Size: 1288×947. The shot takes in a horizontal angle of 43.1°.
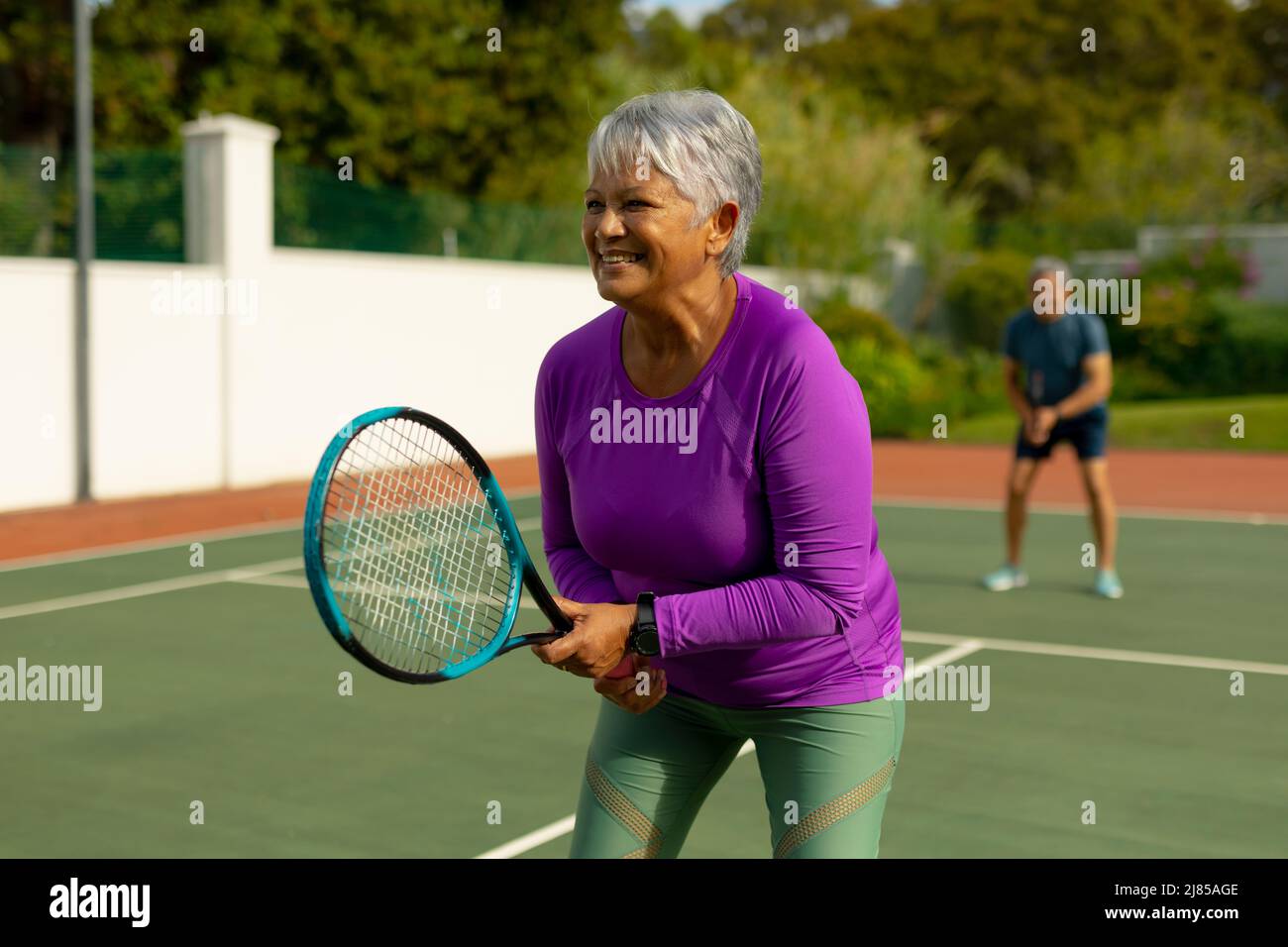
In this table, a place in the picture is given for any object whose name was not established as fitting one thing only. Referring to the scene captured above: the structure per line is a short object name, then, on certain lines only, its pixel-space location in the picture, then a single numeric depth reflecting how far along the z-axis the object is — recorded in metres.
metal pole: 12.68
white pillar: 14.15
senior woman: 2.43
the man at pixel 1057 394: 8.84
